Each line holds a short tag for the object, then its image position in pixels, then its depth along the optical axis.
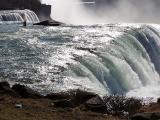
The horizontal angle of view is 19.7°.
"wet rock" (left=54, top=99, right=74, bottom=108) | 16.91
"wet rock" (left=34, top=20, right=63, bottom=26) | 51.61
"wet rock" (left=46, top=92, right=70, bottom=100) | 18.50
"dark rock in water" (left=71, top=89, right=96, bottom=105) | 17.96
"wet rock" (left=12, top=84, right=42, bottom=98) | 18.64
